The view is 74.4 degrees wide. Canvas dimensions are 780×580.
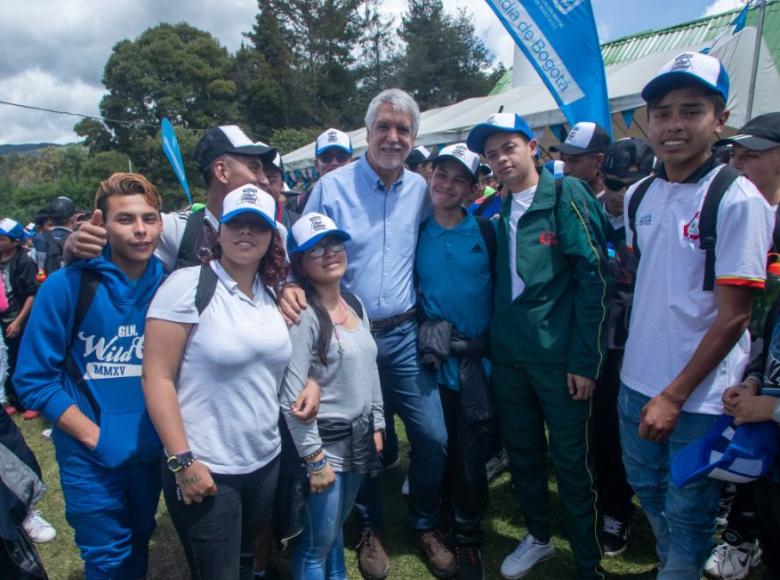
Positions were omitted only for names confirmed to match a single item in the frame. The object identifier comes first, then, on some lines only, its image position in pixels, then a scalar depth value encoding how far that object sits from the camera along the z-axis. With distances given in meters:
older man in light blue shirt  2.78
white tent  6.51
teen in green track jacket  2.47
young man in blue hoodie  1.99
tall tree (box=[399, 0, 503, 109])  38.88
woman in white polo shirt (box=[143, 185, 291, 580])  1.81
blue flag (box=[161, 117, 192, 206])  8.62
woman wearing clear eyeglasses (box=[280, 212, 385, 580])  2.17
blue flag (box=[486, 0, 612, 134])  5.21
